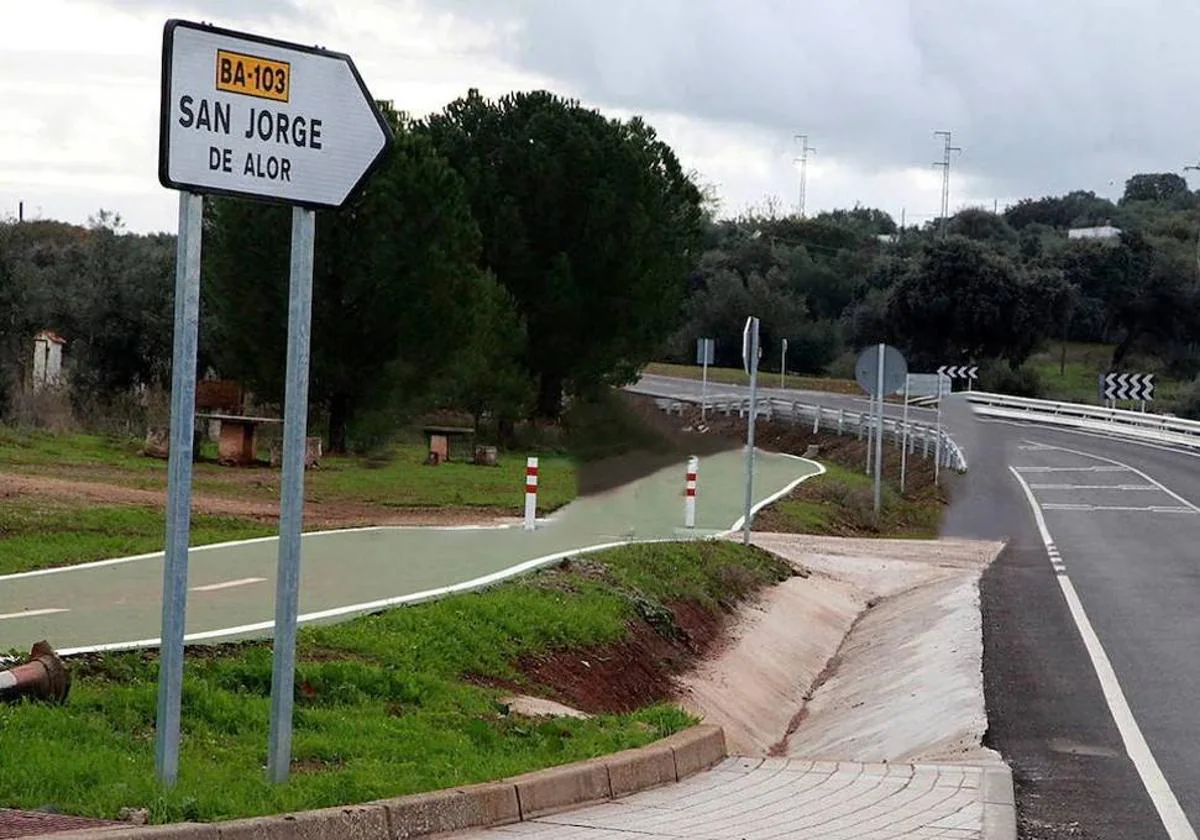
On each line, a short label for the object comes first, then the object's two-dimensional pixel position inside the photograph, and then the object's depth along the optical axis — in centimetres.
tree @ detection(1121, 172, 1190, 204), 17500
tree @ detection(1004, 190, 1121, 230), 15088
